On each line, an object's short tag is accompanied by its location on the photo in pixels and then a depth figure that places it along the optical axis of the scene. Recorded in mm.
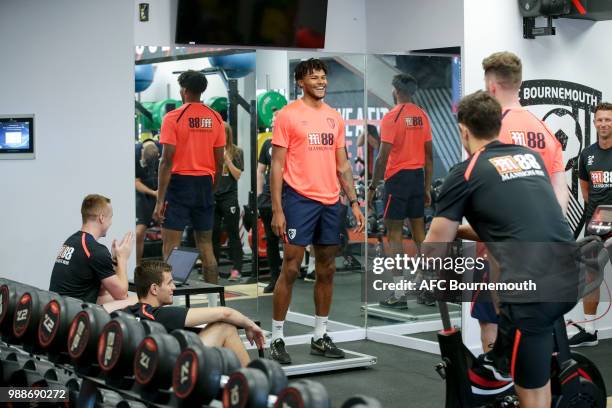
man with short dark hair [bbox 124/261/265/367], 4500
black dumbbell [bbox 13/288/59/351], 4109
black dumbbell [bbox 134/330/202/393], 3287
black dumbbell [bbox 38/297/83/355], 3908
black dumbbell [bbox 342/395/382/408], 2693
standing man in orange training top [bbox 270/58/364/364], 6102
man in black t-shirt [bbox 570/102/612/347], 6746
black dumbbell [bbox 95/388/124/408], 3848
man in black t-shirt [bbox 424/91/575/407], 3516
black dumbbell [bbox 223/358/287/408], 2918
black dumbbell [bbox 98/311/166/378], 3492
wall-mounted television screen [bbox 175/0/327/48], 6496
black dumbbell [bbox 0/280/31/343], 4297
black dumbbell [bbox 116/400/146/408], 3805
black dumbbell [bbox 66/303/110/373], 3684
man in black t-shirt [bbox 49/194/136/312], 5117
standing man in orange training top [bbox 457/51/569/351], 4438
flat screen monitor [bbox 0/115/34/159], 6211
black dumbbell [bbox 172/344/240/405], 3109
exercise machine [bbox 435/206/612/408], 4117
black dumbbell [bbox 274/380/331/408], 2793
